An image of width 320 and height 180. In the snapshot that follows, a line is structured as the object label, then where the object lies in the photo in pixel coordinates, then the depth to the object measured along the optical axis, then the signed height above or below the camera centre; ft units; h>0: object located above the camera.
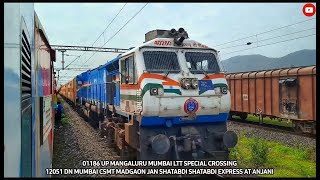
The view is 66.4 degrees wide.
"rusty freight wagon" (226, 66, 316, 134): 35.52 -0.78
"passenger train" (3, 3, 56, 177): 4.73 -0.14
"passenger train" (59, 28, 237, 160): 18.56 -0.77
